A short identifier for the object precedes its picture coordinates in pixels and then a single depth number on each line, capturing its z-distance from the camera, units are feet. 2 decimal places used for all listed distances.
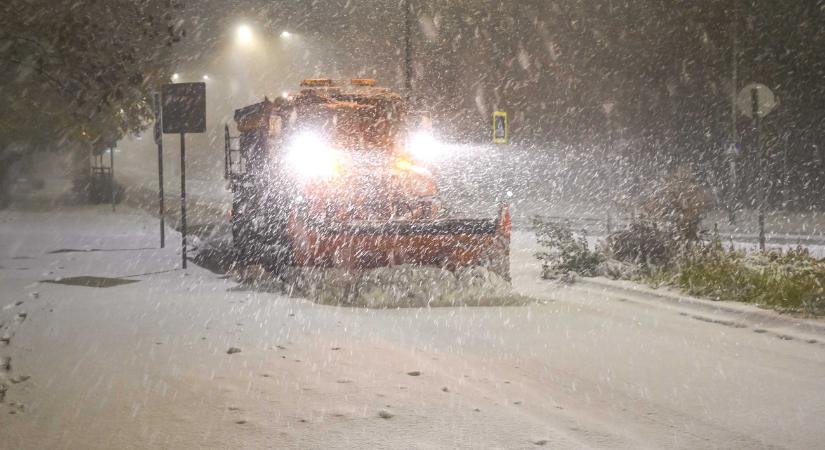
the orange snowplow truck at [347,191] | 39.24
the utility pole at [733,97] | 79.10
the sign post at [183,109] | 48.96
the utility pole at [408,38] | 79.20
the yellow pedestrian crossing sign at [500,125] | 83.25
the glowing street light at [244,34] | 115.54
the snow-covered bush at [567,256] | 44.68
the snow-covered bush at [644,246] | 43.11
